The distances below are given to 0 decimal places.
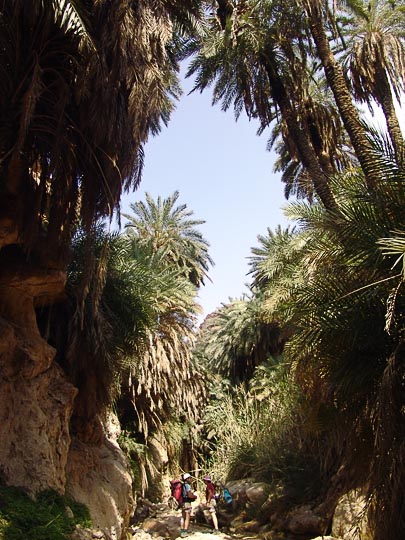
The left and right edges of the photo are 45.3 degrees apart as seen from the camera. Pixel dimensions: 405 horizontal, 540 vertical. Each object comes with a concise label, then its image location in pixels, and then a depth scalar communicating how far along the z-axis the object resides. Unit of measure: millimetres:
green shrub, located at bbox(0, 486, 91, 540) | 5907
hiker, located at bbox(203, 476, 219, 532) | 13008
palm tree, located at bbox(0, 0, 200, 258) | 7551
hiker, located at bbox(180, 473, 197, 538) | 11867
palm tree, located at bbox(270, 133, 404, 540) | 5746
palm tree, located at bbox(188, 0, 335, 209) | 12367
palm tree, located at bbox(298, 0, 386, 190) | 9723
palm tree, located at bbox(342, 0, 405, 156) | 13445
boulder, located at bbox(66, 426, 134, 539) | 8707
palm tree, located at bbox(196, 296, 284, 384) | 22672
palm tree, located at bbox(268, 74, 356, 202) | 14133
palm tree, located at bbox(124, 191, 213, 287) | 23583
